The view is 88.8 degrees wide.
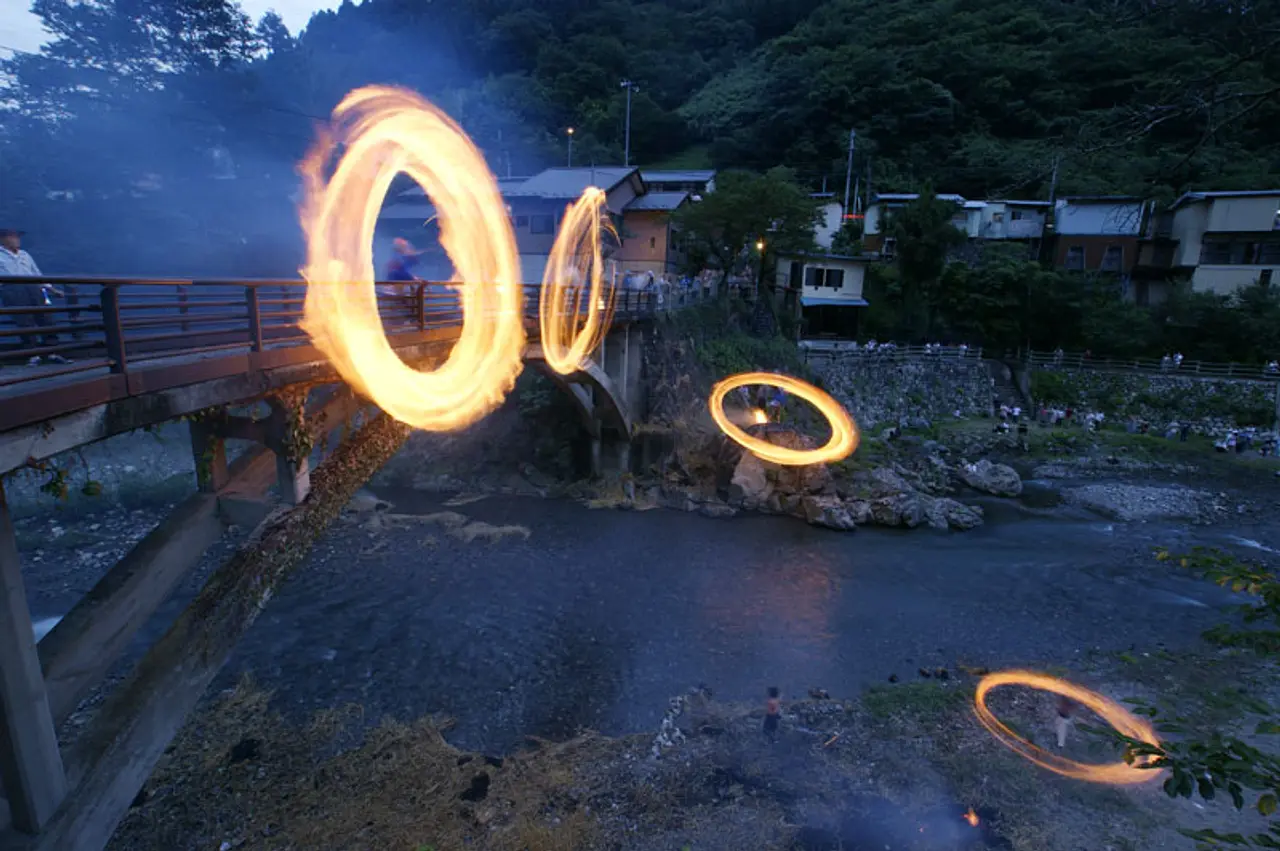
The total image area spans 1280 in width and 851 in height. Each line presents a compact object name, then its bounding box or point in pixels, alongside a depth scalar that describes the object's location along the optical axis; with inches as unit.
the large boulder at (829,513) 846.5
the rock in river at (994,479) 1011.9
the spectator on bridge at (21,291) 308.5
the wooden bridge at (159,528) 203.8
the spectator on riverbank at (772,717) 449.1
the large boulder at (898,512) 856.9
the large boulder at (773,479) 917.8
